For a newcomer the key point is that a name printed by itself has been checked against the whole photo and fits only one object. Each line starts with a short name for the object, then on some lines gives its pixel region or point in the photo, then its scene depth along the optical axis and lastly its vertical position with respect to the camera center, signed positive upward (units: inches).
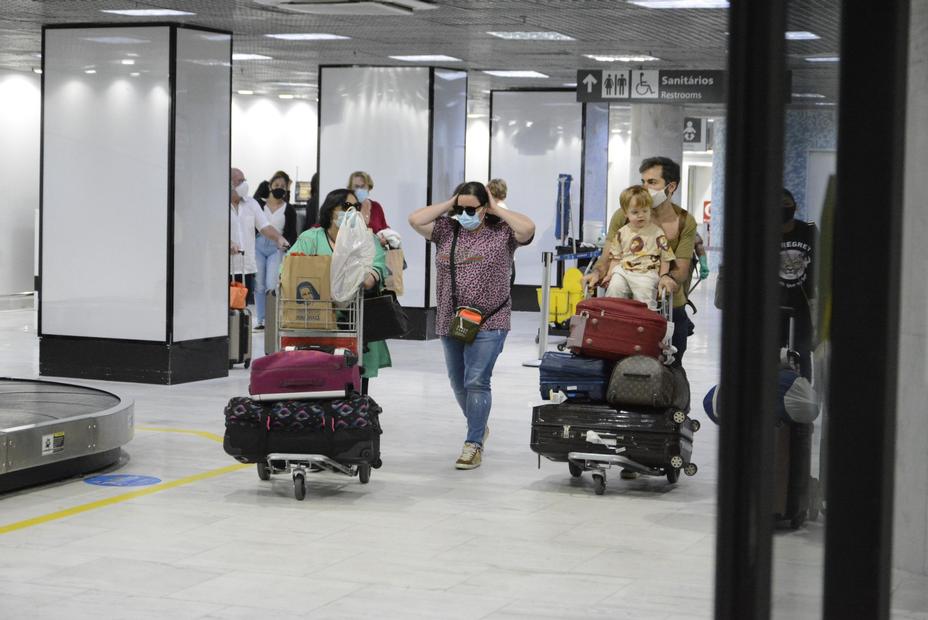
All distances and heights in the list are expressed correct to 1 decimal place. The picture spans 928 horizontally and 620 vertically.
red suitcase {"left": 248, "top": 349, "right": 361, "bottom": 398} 290.7 -34.2
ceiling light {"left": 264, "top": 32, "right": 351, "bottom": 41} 576.7 +78.6
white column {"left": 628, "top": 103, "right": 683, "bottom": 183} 940.0 +65.8
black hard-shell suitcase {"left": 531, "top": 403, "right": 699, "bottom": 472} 296.8 -46.4
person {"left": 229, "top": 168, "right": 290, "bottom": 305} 604.1 -4.3
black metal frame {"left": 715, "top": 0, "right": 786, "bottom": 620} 55.9 -3.2
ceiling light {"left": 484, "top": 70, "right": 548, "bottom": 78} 767.1 +84.9
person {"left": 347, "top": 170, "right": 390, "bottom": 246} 543.4 +6.5
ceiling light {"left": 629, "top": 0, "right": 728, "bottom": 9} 447.5 +74.5
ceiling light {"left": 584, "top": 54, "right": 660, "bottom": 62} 663.9 +83.2
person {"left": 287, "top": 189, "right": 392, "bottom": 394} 326.0 -5.3
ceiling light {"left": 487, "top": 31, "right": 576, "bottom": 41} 562.2 +78.9
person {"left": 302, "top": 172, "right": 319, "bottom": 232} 694.5 +5.3
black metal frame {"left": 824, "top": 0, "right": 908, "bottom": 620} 58.7 -1.2
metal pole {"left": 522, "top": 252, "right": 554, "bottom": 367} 548.2 -33.7
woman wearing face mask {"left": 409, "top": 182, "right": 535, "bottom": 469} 318.0 -11.4
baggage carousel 289.4 -51.5
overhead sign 654.5 +68.1
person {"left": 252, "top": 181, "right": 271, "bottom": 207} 740.6 +13.5
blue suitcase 303.6 -34.9
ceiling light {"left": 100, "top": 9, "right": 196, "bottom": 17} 477.1 +71.7
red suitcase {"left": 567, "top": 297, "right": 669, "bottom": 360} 300.7 -23.9
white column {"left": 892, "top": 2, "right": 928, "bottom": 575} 185.3 -23.5
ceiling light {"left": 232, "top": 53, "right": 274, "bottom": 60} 710.0 +84.6
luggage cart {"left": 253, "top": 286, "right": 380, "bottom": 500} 307.7 -25.1
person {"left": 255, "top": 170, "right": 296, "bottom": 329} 670.5 -11.1
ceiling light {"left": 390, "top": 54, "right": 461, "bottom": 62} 651.5 +79.2
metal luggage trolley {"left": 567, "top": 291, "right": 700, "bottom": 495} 297.0 -53.3
